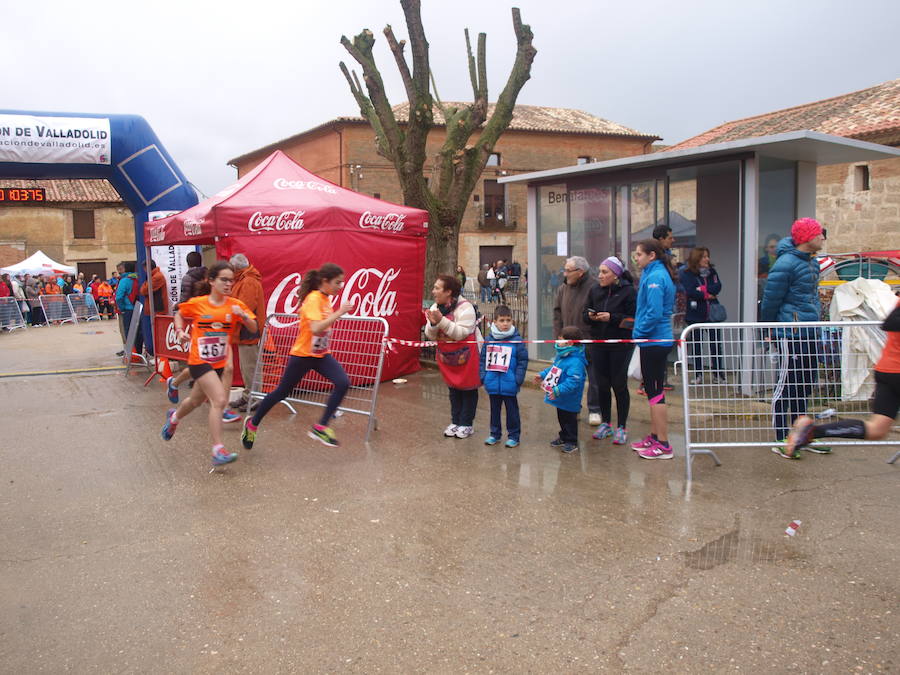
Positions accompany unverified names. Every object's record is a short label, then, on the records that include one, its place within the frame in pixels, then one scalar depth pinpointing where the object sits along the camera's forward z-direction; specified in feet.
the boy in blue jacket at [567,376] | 20.13
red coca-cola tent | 30.14
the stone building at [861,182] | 68.69
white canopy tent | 107.55
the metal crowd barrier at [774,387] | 19.38
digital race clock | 42.51
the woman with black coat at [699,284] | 29.37
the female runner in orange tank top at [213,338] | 19.47
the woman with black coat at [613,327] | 21.58
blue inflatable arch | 36.68
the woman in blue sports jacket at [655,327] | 19.47
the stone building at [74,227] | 135.54
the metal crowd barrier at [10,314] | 74.59
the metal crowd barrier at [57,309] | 84.38
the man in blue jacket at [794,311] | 19.53
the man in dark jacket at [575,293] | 22.74
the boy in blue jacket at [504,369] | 20.79
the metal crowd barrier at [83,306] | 89.86
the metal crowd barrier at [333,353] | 27.20
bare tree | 42.19
